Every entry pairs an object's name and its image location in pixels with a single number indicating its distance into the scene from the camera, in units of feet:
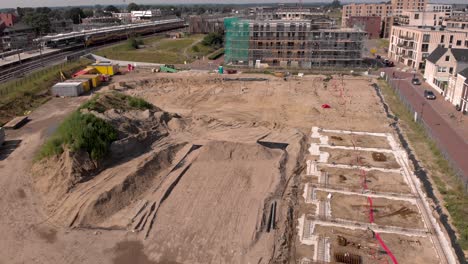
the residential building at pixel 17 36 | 265.95
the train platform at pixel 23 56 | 204.23
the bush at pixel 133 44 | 272.19
